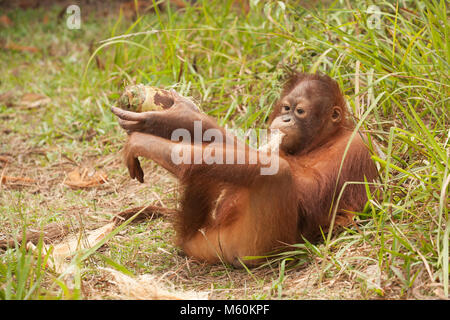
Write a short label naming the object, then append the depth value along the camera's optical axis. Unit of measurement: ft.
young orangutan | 17.47
